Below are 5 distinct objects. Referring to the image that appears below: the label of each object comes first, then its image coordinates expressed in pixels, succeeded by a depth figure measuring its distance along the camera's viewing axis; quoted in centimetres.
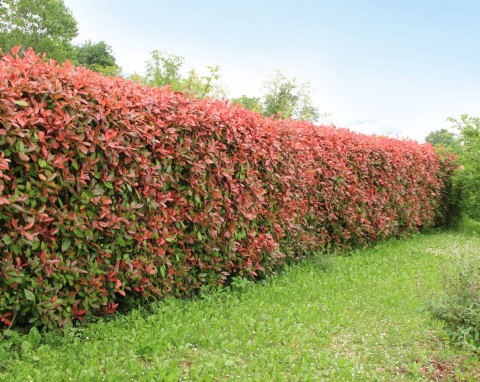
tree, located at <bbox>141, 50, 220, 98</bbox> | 2721
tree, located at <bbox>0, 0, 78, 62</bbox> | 3344
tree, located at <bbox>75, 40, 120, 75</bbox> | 4807
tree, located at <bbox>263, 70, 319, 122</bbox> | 3613
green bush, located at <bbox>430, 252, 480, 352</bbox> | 472
